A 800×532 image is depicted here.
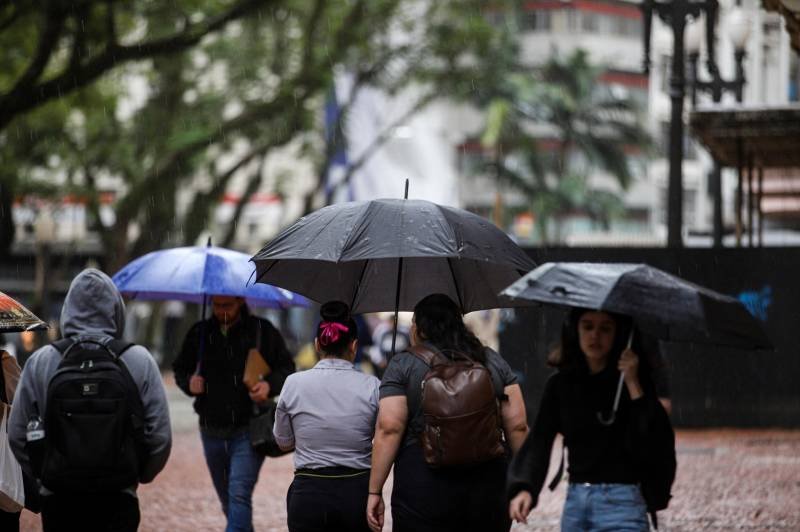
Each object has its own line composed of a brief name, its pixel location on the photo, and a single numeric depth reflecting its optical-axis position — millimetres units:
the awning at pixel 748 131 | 30701
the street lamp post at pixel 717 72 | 36221
